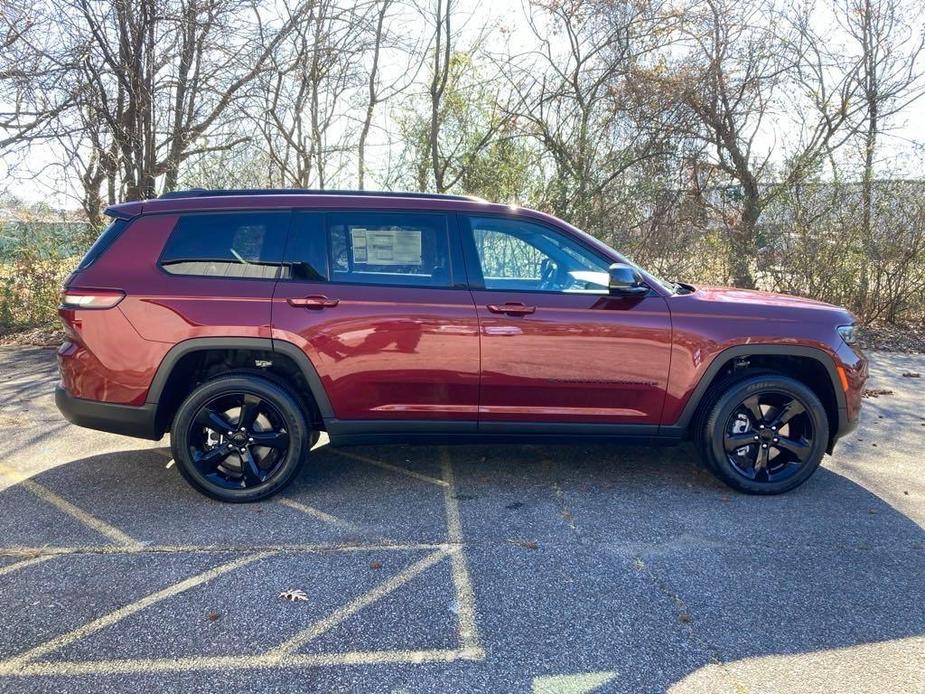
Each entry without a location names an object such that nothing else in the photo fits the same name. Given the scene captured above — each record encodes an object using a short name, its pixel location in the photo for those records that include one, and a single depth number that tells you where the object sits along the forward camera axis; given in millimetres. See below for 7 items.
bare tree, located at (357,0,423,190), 9503
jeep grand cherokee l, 3578
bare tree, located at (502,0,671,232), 9609
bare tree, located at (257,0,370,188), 9414
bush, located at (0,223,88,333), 8812
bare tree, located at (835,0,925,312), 9258
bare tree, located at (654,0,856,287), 9688
